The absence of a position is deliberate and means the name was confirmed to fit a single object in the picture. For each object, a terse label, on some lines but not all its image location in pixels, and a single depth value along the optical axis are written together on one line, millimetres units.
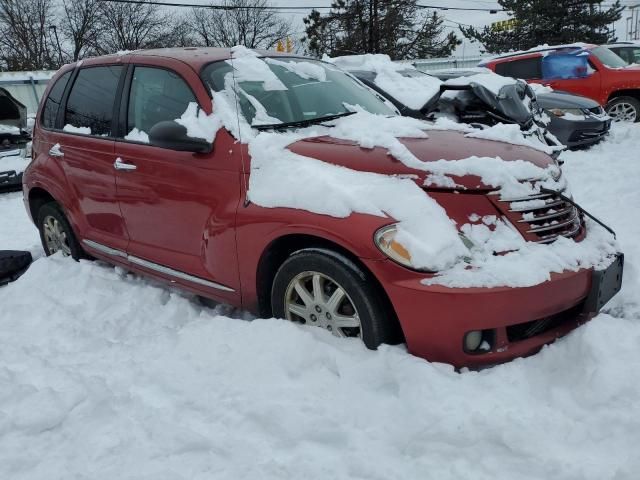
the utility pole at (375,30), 28080
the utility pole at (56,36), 42719
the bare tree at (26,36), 40750
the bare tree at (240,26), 48781
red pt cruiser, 2479
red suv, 10469
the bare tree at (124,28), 45125
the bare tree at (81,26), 44250
